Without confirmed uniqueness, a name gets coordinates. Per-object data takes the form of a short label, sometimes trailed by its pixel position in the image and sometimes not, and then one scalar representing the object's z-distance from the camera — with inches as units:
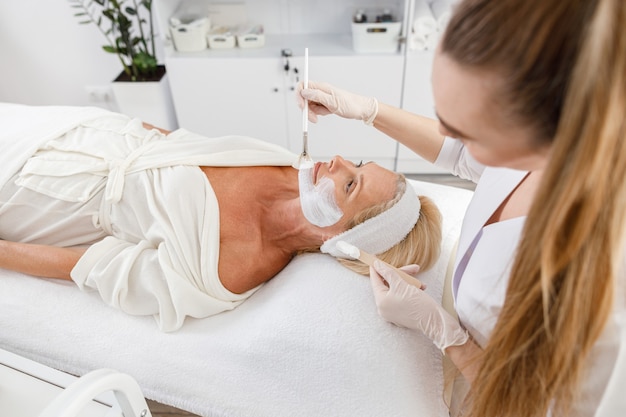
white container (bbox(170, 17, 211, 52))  89.7
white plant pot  94.6
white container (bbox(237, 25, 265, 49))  92.0
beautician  18.8
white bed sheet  41.1
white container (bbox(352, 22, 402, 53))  85.0
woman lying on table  48.1
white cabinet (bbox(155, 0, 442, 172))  86.9
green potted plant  92.2
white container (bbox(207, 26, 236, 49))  92.3
